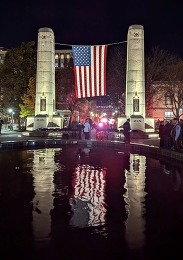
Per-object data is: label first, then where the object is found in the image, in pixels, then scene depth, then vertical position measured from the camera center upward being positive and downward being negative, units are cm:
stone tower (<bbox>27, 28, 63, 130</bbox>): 1792 +457
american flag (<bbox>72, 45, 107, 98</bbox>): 1335 +413
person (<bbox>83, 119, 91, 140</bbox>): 1269 -1
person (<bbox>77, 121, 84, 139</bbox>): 1370 -1
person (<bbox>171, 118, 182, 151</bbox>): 859 -30
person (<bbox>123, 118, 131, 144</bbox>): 1161 -12
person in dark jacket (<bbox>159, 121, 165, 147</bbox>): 979 -19
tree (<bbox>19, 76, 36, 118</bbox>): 2338 +372
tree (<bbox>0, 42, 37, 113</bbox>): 2500 +730
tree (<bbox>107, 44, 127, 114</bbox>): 2339 +662
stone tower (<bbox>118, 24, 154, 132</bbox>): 1728 +450
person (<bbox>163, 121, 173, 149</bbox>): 941 -28
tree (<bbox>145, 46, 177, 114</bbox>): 2296 +748
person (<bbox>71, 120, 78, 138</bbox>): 1545 +7
